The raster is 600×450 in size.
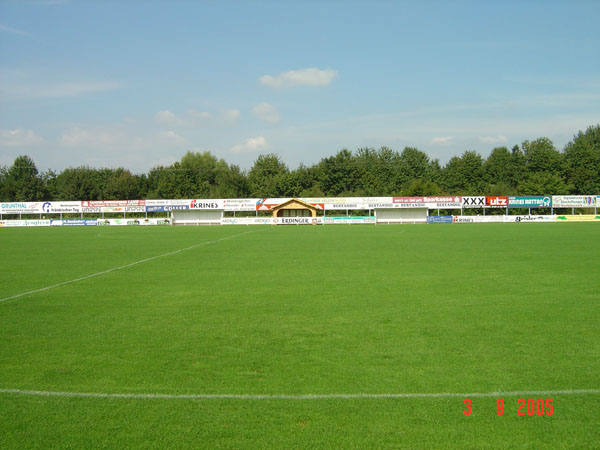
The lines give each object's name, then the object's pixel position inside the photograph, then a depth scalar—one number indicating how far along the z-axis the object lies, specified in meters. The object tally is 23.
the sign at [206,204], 64.25
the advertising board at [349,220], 61.81
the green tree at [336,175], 91.94
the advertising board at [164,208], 64.69
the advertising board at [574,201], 60.75
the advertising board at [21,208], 66.00
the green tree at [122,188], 91.69
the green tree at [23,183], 90.31
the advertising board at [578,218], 59.08
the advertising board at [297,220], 61.93
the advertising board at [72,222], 64.44
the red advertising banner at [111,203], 65.94
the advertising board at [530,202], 61.50
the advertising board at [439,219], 61.78
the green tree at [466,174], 87.81
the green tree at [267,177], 87.38
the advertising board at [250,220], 63.28
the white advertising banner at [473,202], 62.71
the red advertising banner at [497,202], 62.56
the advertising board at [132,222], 64.38
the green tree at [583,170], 83.69
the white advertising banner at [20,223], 64.00
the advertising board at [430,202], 62.06
